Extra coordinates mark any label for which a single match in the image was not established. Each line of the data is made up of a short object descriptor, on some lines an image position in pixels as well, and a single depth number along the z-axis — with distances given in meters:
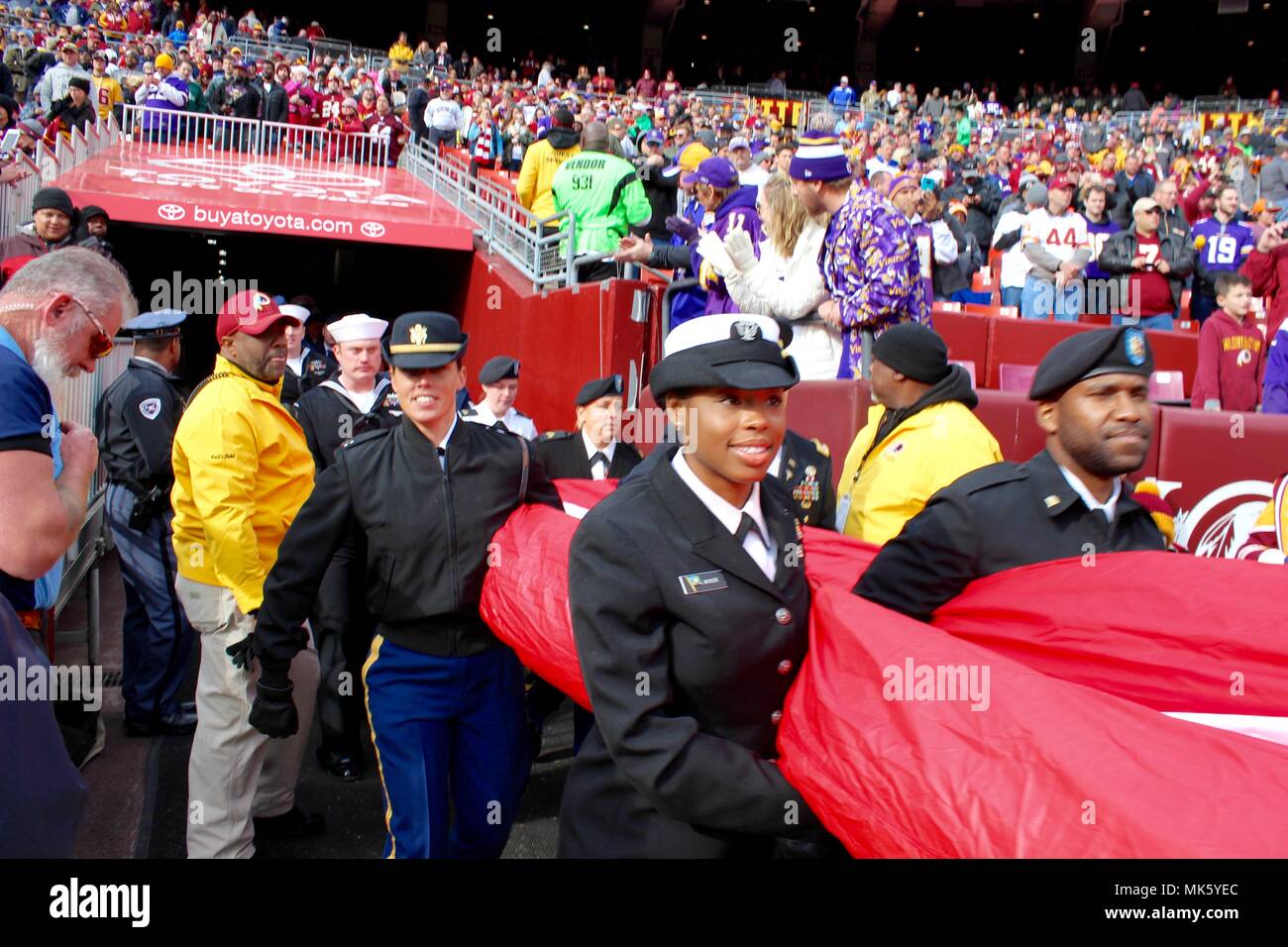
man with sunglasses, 2.25
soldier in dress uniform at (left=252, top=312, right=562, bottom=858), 3.51
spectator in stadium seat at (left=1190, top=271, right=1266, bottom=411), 8.10
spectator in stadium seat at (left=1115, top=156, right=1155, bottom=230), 13.99
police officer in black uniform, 5.71
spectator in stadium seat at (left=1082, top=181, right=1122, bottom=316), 10.23
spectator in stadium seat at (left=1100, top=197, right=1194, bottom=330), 9.70
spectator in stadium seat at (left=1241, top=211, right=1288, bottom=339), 9.09
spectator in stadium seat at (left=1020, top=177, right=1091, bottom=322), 10.21
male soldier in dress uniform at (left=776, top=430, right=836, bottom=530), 4.18
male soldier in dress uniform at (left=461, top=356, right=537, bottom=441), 7.05
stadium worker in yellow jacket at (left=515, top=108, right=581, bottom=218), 11.52
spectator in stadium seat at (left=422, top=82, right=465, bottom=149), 21.30
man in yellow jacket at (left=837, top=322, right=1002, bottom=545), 3.47
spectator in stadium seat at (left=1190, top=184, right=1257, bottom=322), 11.02
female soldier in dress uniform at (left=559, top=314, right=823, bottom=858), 2.10
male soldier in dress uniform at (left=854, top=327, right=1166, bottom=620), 2.51
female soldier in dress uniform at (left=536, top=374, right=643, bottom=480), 5.84
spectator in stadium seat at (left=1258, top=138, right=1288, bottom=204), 17.75
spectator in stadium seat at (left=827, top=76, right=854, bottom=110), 34.41
